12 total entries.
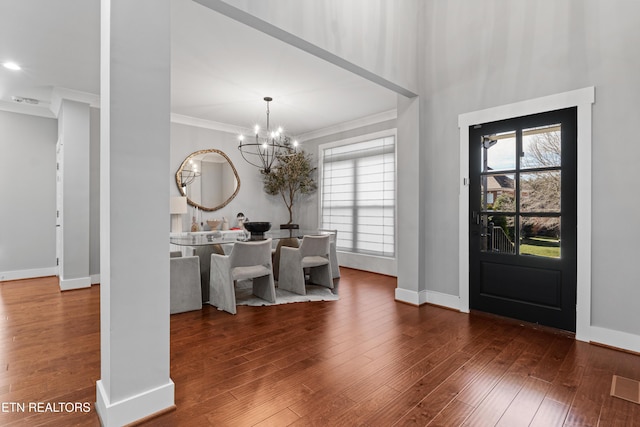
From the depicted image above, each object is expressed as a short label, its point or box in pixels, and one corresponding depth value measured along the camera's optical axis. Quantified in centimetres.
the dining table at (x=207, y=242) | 389
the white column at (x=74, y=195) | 453
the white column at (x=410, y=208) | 385
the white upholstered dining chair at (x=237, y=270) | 355
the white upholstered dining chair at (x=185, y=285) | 352
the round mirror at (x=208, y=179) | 595
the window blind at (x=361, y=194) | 568
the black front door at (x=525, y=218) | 293
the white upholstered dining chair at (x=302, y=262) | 430
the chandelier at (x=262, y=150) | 670
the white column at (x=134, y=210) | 164
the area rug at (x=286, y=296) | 391
